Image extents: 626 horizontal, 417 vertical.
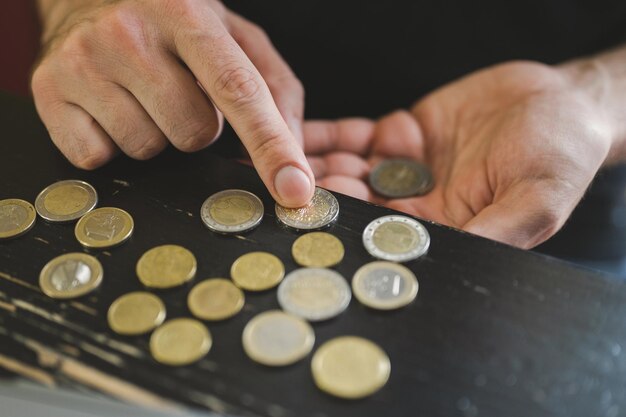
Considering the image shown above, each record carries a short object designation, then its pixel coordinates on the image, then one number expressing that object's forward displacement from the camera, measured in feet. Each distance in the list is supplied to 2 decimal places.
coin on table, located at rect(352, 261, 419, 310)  1.03
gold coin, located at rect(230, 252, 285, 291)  1.05
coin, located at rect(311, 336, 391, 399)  0.95
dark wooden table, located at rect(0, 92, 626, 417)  0.95
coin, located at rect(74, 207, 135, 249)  1.12
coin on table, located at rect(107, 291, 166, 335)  1.01
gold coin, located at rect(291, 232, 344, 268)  1.08
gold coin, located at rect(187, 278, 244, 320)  1.02
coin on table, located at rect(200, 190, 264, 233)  1.14
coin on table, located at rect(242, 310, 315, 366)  0.97
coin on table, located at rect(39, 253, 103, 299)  1.06
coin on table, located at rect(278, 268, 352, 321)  1.02
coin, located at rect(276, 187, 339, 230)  1.14
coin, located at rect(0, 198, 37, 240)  1.14
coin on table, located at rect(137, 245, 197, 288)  1.06
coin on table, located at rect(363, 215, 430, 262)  1.09
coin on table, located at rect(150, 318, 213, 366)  0.98
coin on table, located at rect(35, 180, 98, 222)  1.16
